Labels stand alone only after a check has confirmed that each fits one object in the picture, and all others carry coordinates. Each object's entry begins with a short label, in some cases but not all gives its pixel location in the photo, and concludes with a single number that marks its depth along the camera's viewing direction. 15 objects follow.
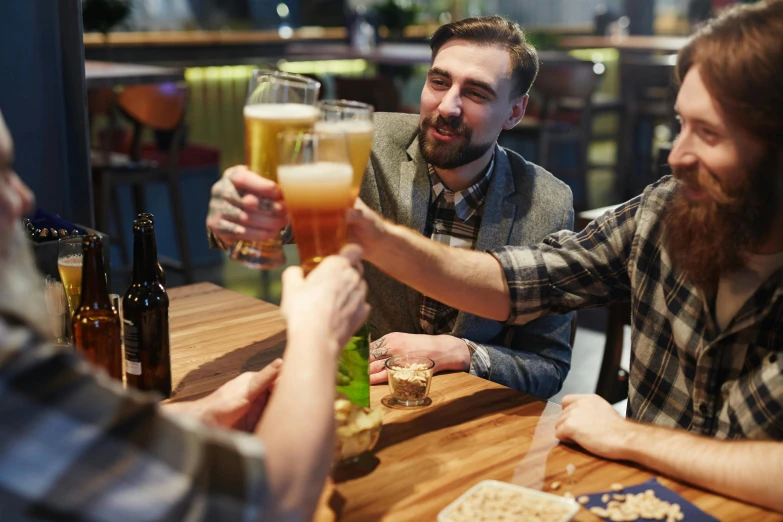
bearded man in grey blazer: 2.02
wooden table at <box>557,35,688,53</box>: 8.59
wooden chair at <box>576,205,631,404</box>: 2.62
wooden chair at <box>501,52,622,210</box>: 6.33
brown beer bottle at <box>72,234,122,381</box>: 1.48
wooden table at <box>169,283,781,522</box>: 1.20
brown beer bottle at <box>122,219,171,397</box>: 1.50
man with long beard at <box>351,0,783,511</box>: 1.29
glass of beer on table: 1.67
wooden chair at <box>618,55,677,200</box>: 6.81
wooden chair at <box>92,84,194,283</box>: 4.52
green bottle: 1.45
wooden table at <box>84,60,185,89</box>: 4.11
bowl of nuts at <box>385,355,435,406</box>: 1.52
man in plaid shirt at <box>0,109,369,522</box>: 0.75
